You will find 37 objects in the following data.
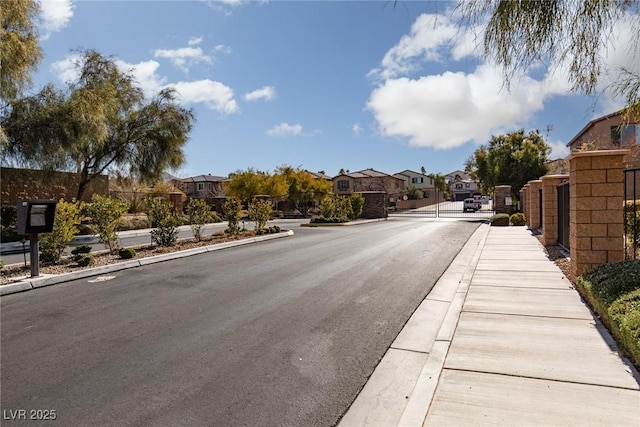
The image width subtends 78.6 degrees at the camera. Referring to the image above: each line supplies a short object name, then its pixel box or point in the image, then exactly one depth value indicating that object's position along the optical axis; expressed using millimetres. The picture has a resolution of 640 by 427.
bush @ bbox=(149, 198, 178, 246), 12648
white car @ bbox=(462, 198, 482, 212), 43844
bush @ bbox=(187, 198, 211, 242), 14000
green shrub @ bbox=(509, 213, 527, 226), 19219
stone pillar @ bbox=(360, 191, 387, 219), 30969
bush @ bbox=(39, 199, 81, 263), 9516
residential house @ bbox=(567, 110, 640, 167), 24344
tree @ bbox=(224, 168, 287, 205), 33156
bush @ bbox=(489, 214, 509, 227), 20203
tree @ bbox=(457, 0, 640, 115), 3926
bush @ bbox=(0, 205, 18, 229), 18578
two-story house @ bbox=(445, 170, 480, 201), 94250
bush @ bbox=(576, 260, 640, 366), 3645
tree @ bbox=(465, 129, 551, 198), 30016
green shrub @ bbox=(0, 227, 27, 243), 16014
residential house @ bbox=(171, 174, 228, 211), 58875
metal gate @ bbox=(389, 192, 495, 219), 43438
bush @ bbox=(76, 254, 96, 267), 9328
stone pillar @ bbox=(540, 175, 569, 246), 11141
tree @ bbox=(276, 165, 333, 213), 36844
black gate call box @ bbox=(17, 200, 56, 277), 7828
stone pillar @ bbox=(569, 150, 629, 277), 6086
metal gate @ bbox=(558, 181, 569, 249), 9617
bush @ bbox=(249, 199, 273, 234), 17491
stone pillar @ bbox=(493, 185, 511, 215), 24562
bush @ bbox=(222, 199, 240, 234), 16062
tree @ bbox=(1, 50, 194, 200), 17938
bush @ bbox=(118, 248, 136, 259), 10336
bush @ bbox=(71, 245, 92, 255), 10172
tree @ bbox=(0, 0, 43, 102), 14578
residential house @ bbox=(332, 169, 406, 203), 60750
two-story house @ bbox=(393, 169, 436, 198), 80625
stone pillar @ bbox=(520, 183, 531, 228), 18969
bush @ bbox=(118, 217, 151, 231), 21595
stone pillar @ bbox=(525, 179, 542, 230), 15609
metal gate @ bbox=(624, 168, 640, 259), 7422
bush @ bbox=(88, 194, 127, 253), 10664
